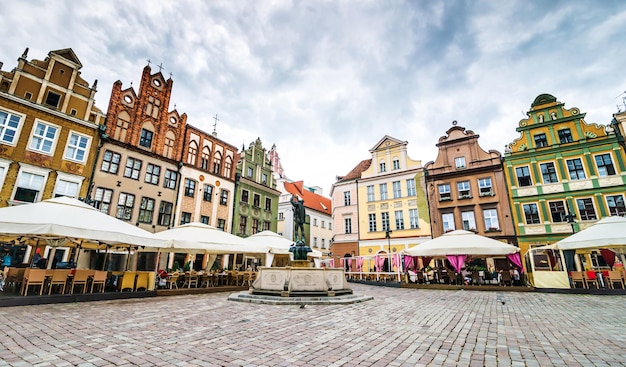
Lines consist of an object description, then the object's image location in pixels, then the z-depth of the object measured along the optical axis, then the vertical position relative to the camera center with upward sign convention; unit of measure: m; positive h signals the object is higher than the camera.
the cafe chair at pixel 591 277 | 14.41 -0.39
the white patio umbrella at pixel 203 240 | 12.72 +1.05
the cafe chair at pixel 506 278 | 16.61 -0.56
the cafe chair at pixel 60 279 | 10.02 -0.60
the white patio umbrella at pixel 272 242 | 16.77 +1.31
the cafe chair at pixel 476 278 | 17.47 -0.62
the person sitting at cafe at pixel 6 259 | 14.72 +0.07
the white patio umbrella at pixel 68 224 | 8.33 +1.14
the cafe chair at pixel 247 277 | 17.02 -0.76
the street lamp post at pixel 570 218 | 17.80 +3.06
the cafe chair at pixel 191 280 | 14.82 -0.86
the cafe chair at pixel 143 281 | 12.60 -0.78
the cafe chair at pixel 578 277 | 14.45 -0.40
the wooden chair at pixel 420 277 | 18.67 -0.65
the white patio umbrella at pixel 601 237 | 12.68 +1.44
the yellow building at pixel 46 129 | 15.95 +7.60
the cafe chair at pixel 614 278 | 14.10 -0.41
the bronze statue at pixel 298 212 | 12.95 +2.27
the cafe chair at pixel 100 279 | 11.09 -0.64
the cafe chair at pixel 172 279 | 14.01 -0.77
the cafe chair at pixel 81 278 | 10.54 -0.58
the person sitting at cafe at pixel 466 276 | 17.97 -0.54
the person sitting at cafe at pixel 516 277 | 17.34 -0.54
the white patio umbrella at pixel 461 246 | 15.61 +1.11
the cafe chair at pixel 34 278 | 9.52 -0.55
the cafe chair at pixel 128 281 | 12.07 -0.76
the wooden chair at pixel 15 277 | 11.26 -0.64
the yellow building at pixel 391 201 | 27.94 +6.38
